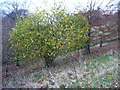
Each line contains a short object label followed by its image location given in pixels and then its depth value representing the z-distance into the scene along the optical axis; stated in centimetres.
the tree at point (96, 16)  737
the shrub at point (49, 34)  561
